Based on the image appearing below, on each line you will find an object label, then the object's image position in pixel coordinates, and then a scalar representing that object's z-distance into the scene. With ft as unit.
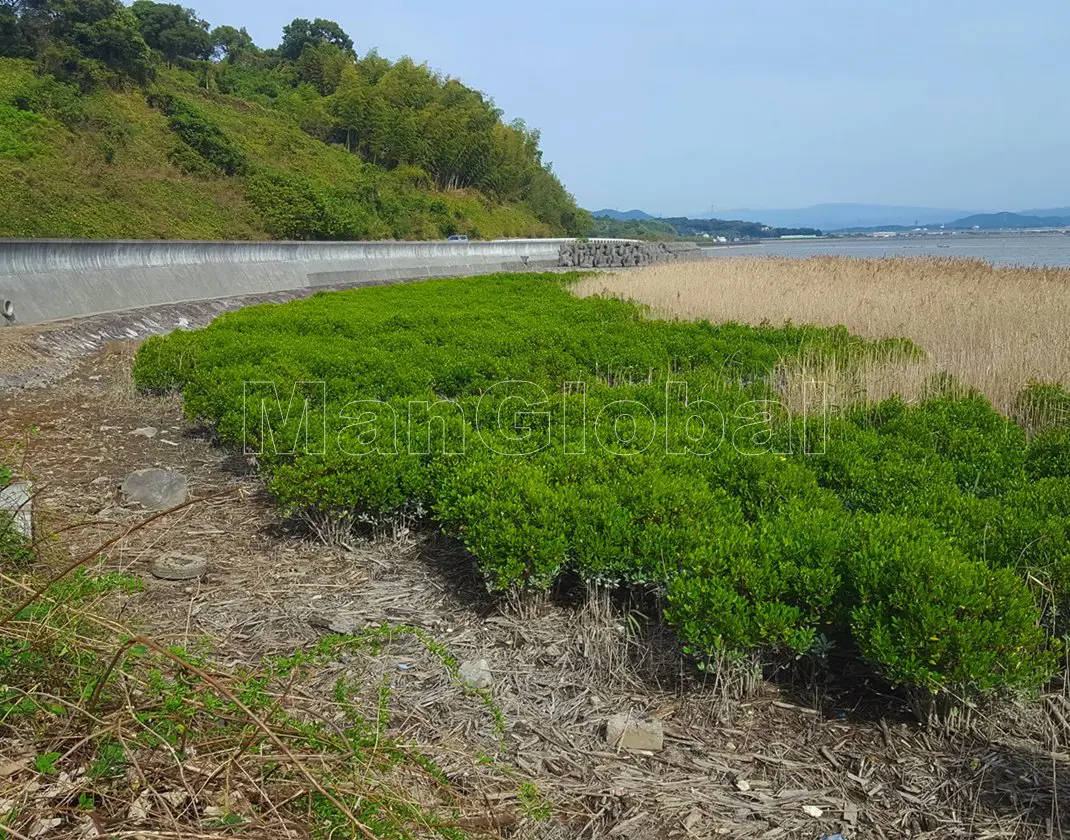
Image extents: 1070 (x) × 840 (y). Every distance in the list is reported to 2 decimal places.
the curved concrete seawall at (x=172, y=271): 37.81
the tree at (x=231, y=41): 210.06
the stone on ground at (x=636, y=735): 10.75
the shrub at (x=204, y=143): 108.99
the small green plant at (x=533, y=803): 9.04
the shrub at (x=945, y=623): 10.30
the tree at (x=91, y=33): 107.96
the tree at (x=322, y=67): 190.90
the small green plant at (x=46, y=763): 7.42
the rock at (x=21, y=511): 12.61
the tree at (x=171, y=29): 153.48
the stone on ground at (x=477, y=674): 12.07
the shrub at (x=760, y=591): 11.27
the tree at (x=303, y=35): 221.87
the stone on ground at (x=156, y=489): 18.45
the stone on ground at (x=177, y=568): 15.11
